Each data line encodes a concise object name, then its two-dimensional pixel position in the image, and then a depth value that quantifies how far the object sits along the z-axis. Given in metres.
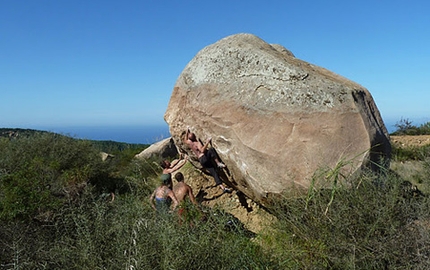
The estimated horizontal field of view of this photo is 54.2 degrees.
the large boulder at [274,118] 5.27
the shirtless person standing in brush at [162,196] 5.53
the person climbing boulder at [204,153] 6.20
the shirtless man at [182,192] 5.80
